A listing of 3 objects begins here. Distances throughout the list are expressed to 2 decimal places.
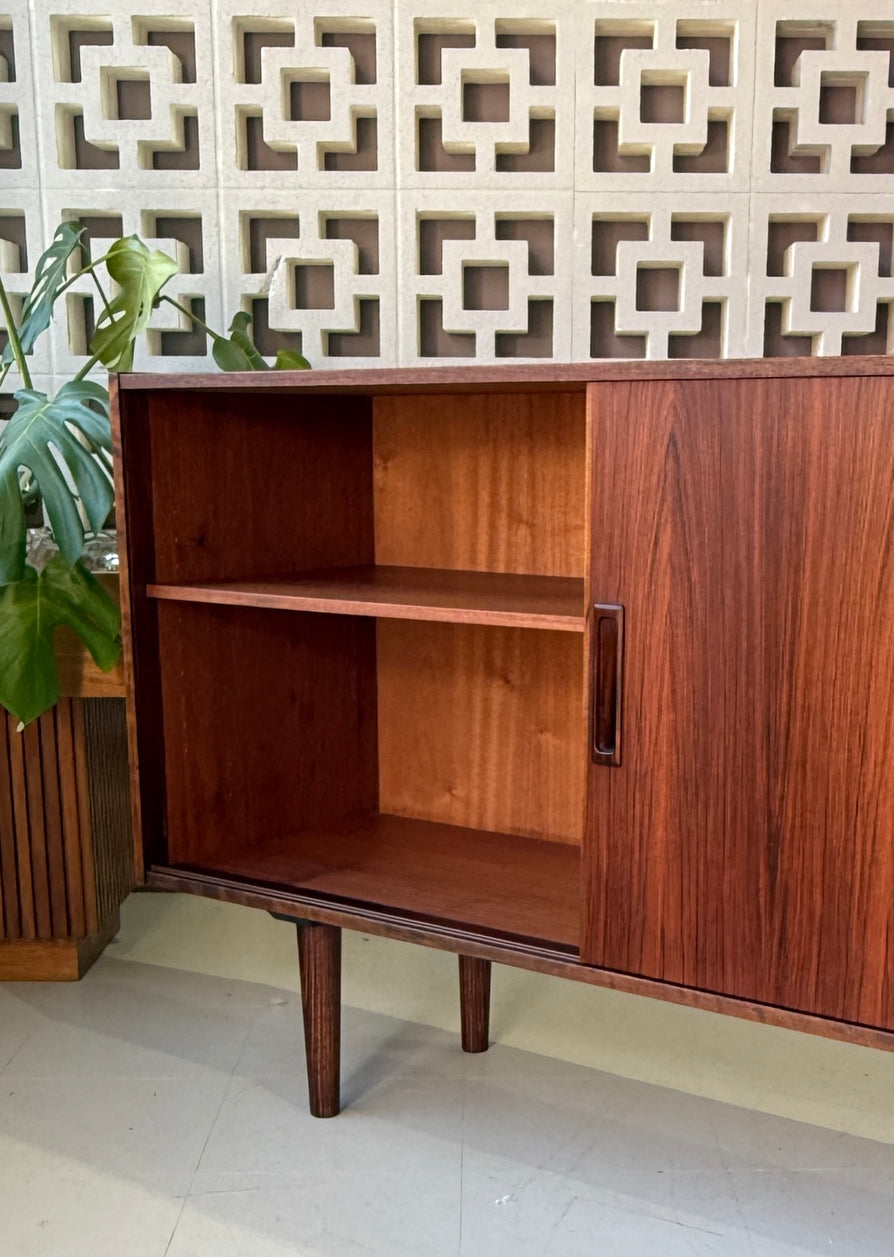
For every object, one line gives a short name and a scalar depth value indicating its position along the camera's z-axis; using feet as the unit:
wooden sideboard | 3.01
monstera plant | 4.13
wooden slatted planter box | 5.46
